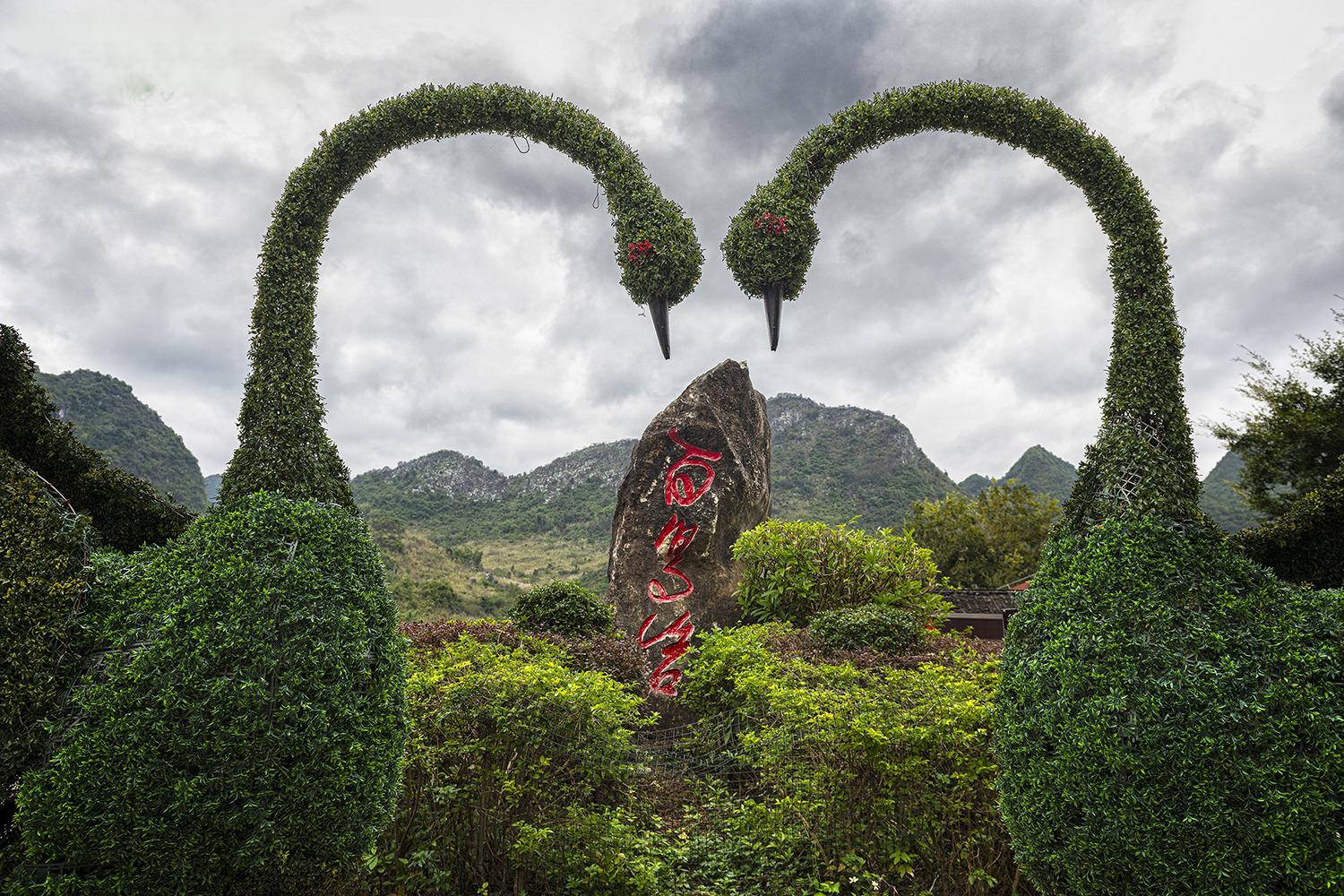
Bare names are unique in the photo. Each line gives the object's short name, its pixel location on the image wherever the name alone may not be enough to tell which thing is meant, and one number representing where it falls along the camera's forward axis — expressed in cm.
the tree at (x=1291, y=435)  1283
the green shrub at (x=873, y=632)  732
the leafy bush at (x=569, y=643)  686
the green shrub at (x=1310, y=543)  313
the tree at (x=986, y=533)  2333
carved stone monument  937
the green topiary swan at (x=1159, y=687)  256
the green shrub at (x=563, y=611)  838
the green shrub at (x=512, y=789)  393
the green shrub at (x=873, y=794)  387
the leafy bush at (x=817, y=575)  920
